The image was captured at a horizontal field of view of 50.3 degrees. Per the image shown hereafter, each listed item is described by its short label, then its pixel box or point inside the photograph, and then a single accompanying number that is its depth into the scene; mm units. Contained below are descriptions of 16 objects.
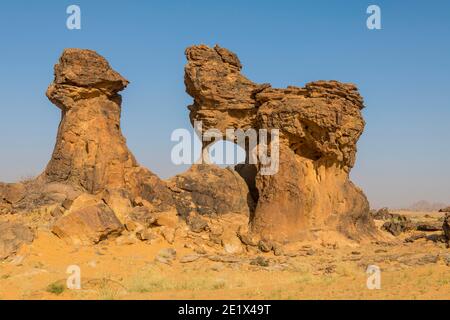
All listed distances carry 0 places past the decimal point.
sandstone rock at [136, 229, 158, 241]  16016
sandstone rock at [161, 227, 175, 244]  16281
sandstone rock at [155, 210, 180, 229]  17016
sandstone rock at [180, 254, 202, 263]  14656
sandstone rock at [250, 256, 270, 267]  14219
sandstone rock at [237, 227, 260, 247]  16812
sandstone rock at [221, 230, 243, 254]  16578
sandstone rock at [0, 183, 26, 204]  16641
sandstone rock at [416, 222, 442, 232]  22575
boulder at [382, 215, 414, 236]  22125
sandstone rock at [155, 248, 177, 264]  14446
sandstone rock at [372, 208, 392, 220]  31788
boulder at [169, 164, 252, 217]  18422
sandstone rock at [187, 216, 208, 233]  17359
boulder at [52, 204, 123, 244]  14844
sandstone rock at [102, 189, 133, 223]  16438
